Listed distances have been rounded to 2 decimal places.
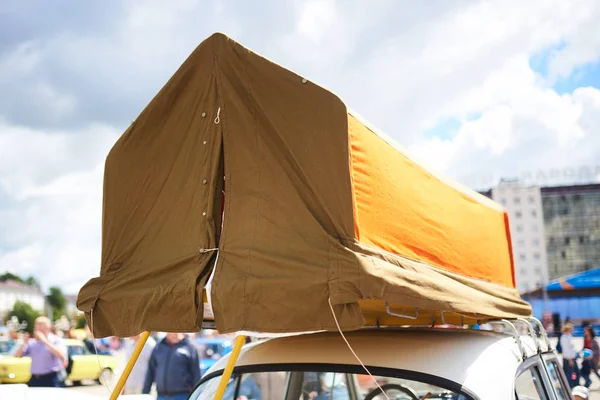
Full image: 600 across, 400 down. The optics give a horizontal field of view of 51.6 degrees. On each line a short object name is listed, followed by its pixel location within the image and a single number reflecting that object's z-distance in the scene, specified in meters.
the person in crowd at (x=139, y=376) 7.52
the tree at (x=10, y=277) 182.12
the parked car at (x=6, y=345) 22.11
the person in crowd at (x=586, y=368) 14.16
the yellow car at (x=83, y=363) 20.22
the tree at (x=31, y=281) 196.38
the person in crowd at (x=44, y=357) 8.51
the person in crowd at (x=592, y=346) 14.41
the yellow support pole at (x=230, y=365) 2.66
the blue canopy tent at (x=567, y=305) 39.69
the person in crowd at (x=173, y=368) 6.95
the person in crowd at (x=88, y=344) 18.65
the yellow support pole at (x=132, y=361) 3.33
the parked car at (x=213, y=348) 19.39
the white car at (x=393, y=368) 3.08
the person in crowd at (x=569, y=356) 13.29
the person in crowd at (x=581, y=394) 6.96
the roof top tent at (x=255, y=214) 2.78
